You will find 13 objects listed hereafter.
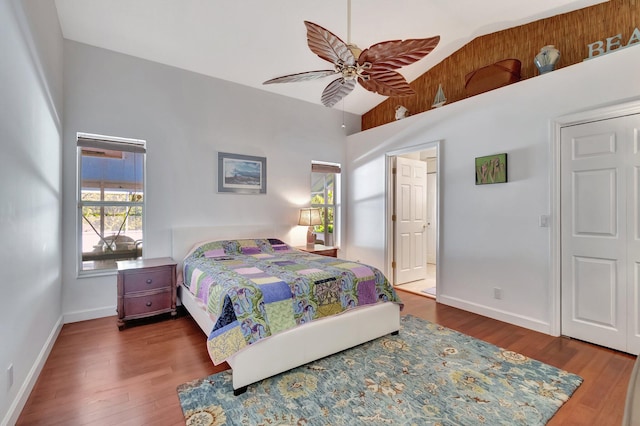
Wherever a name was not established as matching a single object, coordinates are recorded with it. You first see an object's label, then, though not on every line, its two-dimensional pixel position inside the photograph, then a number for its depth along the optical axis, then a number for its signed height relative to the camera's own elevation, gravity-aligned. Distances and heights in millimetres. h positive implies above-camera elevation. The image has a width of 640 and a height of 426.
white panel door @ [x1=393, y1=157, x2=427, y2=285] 4574 -142
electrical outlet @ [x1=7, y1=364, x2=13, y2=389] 1565 -879
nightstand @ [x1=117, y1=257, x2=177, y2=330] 2889 -777
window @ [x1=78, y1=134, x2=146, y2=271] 3213 +148
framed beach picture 3932 +543
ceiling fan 1824 +1044
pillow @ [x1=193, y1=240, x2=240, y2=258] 3350 -422
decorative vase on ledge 2857 +1513
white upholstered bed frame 1930 -968
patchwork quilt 1948 -614
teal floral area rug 1696 -1172
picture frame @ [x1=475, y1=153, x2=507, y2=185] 3117 +476
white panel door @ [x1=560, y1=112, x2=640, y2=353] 2420 -168
